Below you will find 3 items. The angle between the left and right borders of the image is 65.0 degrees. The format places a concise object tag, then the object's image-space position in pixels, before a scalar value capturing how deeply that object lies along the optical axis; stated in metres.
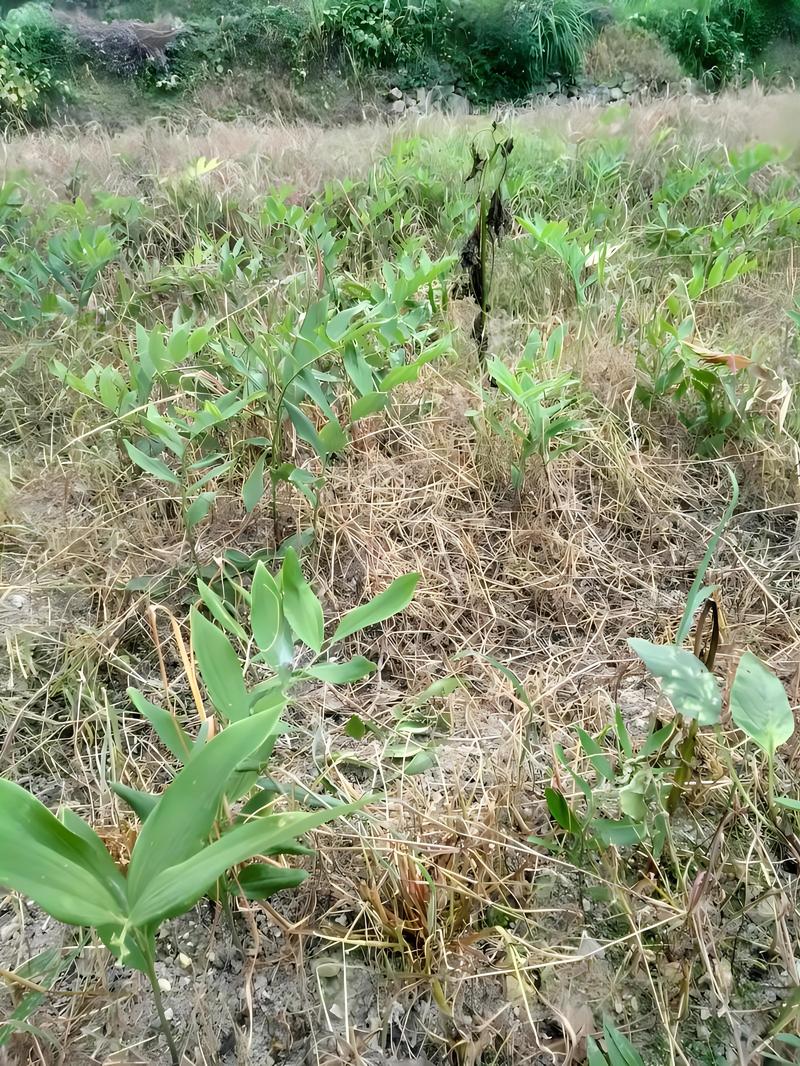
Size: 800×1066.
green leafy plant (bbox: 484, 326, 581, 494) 0.83
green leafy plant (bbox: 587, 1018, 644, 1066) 0.38
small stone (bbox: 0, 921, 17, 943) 0.47
